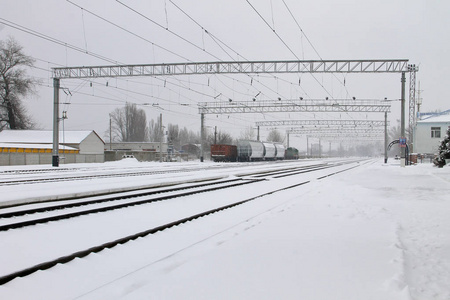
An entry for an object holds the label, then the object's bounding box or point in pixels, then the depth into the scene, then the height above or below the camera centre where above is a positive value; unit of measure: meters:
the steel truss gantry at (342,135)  93.25 +3.31
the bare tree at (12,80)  49.03 +8.86
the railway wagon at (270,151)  64.50 -0.68
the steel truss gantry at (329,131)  77.83 +3.84
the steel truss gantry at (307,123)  65.68 +4.52
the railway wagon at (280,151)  71.50 -0.74
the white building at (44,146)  38.44 -0.07
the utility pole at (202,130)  51.53 +2.41
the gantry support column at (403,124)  32.97 +2.14
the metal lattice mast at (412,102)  36.05 +5.10
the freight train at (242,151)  56.81 -0.64
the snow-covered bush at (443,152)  29.29 -0.28
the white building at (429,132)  47.37 +2.16
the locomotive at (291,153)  83.26 -1.26
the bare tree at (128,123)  99.75 +6.34
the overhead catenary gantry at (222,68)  29.61 +6.48
